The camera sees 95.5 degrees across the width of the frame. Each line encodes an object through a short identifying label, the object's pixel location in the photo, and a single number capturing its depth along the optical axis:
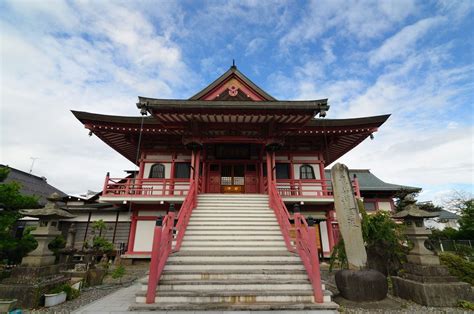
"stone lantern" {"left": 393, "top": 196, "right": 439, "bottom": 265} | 5.51
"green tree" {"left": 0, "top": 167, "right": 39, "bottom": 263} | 6.94
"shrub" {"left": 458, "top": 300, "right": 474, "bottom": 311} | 4.80
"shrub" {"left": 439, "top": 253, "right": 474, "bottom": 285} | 6.02
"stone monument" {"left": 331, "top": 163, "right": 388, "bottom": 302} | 5.17
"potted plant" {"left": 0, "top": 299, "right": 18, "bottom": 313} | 4.65
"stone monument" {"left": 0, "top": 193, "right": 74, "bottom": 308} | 5.03
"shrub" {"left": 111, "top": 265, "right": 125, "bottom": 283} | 7.14
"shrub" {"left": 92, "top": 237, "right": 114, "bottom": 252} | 9.47
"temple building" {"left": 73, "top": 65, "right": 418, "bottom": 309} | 5.18
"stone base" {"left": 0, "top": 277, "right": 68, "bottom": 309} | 4.98
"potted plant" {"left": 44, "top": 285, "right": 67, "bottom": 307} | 5.20
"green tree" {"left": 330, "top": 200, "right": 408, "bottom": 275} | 6.38
